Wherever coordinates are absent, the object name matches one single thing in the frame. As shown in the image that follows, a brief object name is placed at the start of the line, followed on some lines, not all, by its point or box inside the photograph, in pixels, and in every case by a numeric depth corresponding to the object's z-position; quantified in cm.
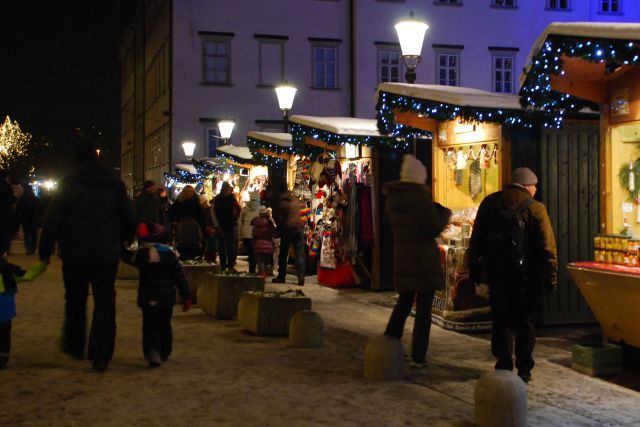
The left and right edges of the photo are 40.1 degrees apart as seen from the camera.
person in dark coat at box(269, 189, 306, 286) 1622
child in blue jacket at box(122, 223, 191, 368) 831
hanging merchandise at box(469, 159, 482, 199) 1182
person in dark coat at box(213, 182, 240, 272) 1823
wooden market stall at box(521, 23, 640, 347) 791
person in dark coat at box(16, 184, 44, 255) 2342
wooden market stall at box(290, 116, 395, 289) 1489
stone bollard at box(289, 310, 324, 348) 943
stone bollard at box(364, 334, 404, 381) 780
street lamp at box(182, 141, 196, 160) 3262
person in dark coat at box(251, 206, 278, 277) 1720
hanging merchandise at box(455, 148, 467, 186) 1226
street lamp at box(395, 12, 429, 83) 1363
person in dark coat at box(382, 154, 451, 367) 810
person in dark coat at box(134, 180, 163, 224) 1566
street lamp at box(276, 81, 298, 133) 1956
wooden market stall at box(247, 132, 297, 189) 1953
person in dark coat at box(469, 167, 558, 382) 759
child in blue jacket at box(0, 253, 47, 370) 800
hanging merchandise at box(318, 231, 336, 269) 1598
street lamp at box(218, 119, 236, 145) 2553
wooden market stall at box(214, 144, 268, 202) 2261
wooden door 1096
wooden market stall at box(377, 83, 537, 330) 1066
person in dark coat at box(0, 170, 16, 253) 1280
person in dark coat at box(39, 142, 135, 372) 789
